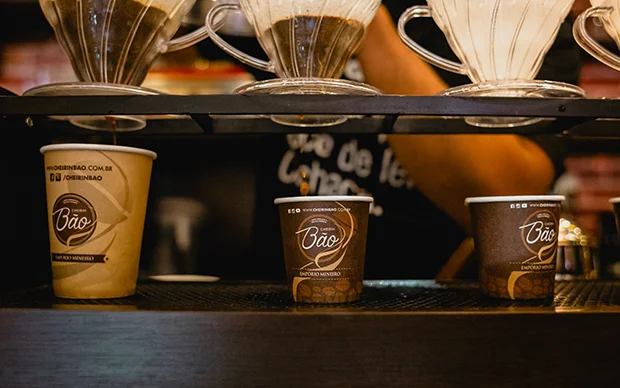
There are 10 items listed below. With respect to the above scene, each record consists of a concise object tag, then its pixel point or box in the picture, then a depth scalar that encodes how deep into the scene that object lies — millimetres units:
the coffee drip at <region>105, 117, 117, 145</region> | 896
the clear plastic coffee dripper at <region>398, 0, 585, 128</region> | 763
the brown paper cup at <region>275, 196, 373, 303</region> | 722
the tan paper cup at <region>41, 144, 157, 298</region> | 725
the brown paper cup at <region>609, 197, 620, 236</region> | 895
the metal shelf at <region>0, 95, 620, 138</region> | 697
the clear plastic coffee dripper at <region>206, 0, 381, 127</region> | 790
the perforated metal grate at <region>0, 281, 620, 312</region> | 696
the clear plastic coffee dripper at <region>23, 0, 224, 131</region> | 797
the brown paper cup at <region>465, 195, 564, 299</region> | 744
